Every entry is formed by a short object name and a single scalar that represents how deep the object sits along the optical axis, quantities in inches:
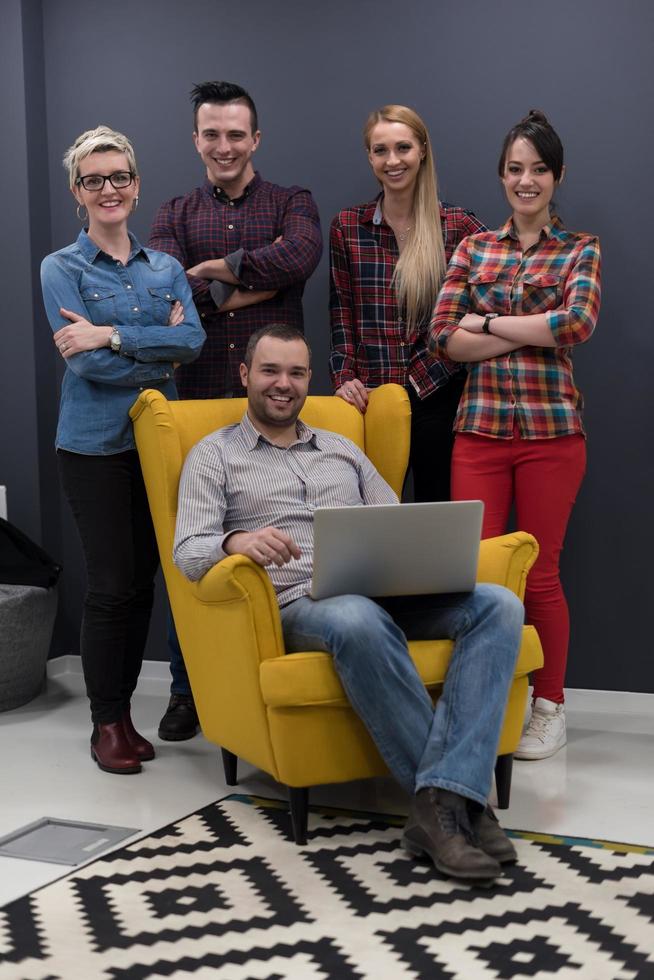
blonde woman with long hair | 134.3
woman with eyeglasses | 123.1
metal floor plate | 101.9
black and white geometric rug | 80.0
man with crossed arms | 135.7
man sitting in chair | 97.7
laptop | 99.6
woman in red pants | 128.5
